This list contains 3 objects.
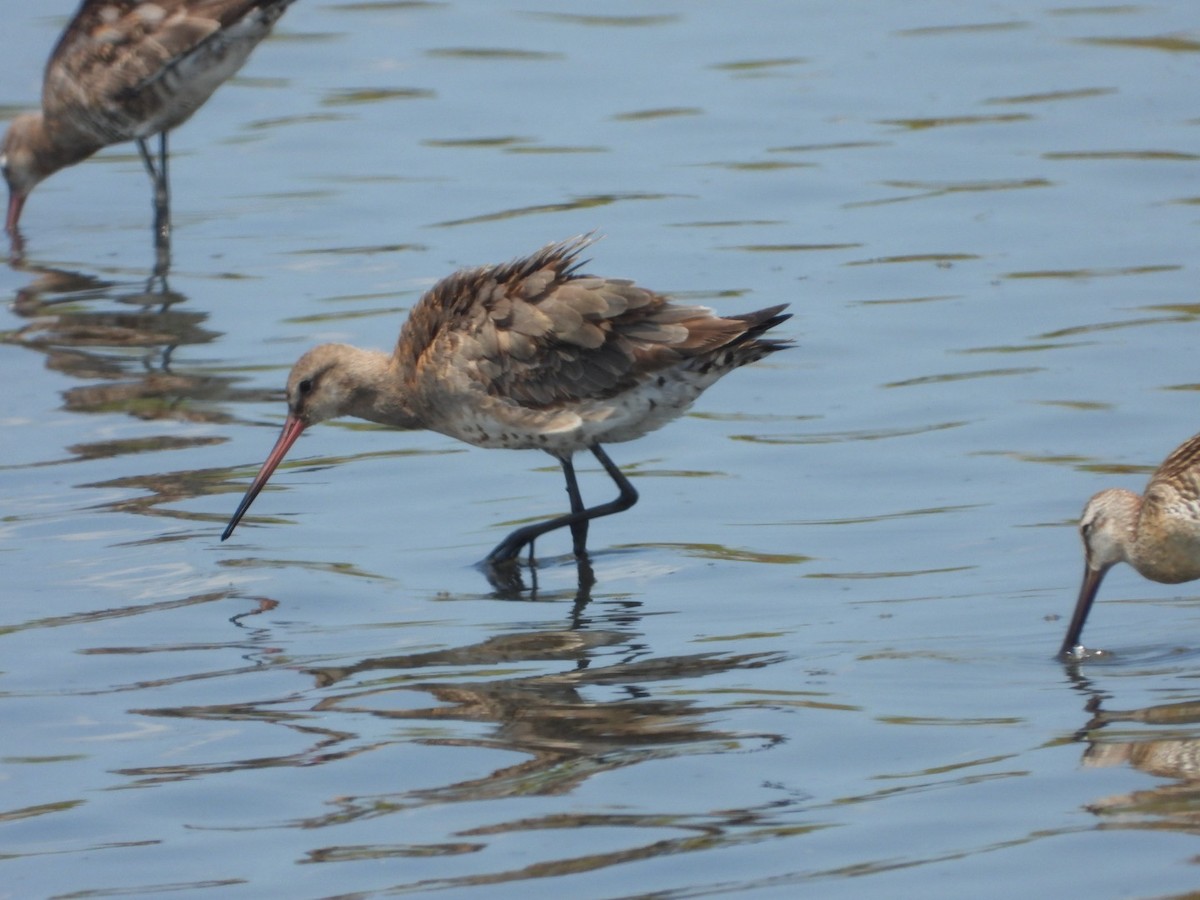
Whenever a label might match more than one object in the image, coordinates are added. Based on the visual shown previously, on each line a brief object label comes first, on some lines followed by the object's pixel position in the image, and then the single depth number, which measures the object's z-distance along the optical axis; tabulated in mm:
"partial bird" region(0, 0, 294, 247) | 25516
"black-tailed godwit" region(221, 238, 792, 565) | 15687
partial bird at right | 13492
